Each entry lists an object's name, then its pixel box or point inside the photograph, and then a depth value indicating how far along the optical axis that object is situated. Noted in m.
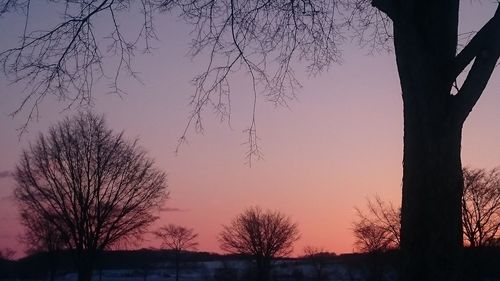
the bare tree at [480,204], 44.03
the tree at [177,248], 85.38
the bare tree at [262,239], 62.50
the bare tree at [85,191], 28.25
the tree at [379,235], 49.09
